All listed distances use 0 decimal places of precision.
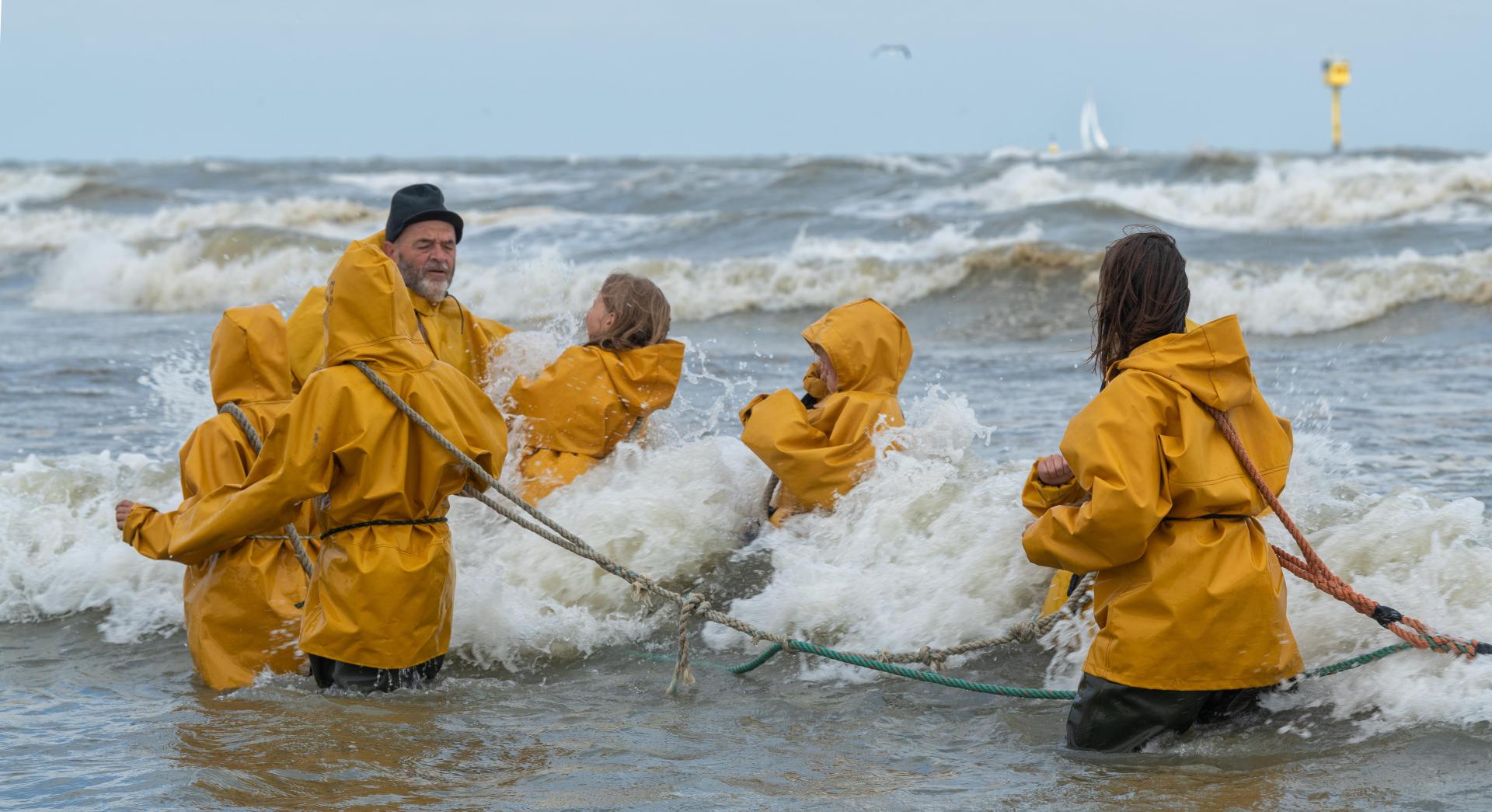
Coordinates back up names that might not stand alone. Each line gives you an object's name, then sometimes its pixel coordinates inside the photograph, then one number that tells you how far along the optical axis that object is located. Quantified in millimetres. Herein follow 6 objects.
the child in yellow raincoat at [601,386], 13078
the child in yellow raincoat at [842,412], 12211
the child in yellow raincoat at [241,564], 10297
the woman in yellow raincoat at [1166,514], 7687
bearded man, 11414
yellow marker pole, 116000
